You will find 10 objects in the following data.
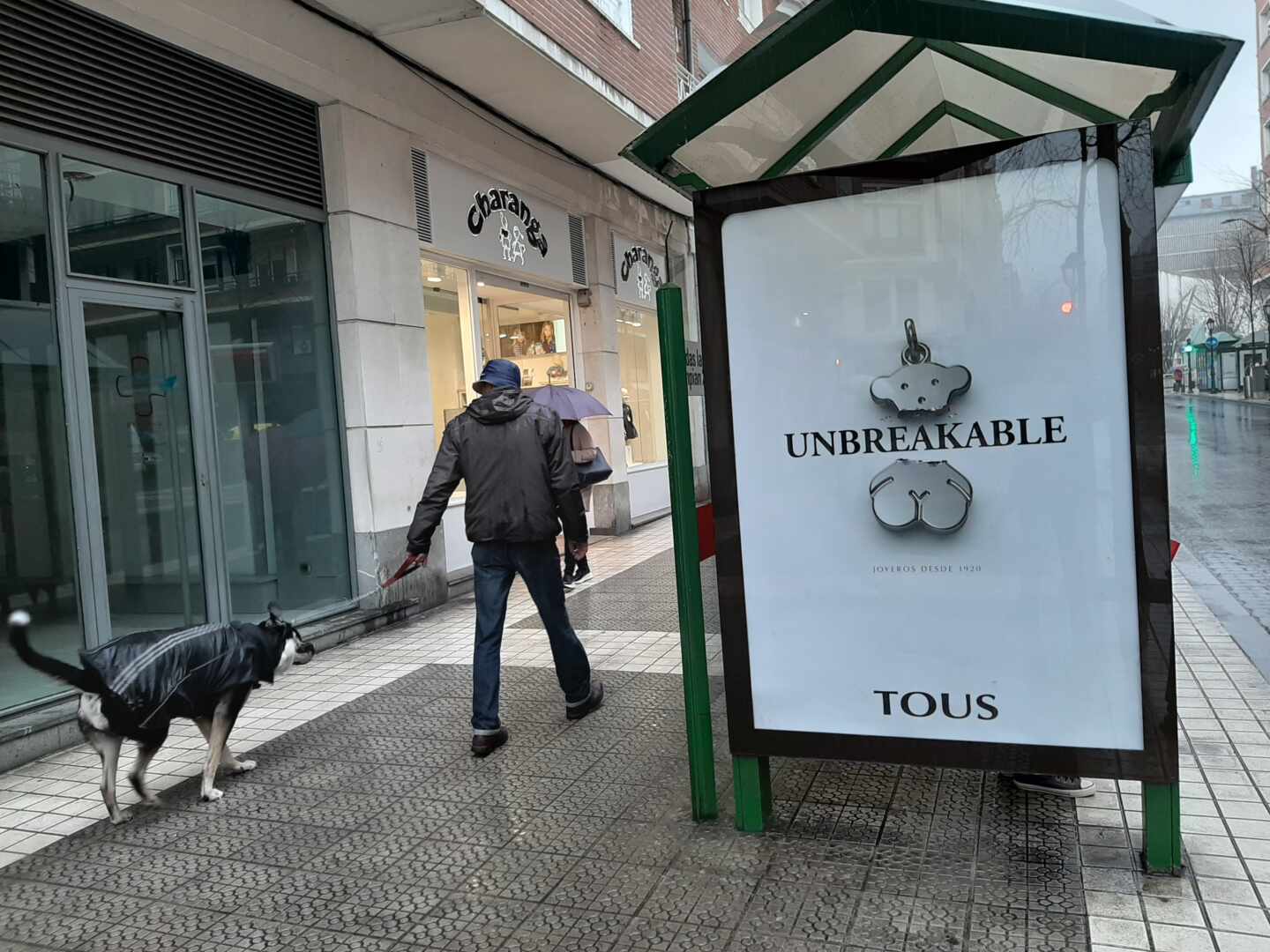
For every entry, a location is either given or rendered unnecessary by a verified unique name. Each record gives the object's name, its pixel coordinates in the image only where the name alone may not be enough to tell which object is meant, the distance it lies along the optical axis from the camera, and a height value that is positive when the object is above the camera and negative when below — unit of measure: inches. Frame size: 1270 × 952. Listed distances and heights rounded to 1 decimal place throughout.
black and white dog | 163.5 -37.8
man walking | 198.4 -12.9
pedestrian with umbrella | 364.2 +1.3
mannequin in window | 568.2 +4.2
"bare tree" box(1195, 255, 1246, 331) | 2094.5 +204.1
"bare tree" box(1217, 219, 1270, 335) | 1561.3 +219.8
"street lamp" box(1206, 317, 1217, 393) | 2104.6 +57.3
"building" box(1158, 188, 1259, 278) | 3430.1 +594.8
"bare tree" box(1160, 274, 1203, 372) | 2930.6 +229.1
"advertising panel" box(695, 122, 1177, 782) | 125.2 -6.6
